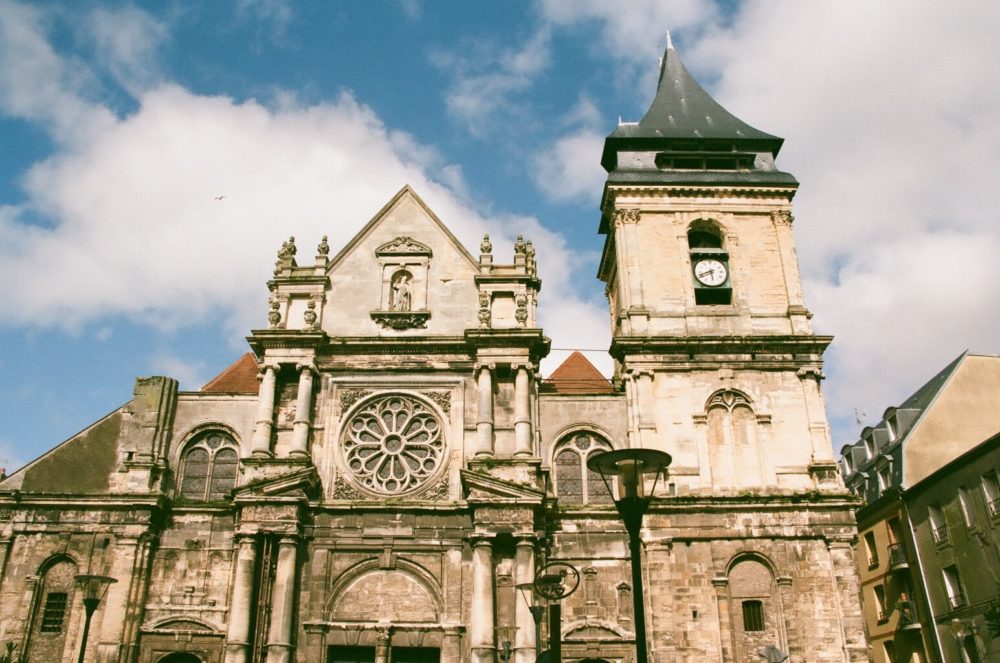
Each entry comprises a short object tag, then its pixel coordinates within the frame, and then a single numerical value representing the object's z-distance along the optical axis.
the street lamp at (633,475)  10.56
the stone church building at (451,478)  21.09
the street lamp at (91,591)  16.53
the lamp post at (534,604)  14.65
